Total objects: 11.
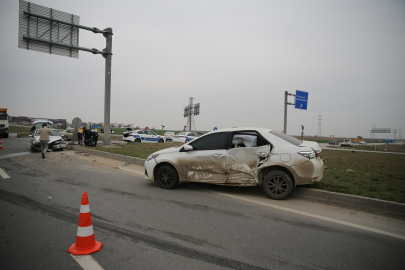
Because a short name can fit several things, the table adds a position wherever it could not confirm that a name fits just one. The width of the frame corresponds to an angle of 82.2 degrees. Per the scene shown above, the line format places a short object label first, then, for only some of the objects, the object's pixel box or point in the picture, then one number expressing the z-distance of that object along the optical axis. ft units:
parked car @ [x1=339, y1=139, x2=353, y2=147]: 155.59
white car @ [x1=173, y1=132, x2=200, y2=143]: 99.50
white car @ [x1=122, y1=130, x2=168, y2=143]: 76.27
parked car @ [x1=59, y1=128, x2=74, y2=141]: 84.74
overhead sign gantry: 40.40
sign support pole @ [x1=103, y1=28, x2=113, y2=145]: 46.70
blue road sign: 68.49
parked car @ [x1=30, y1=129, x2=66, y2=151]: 46.09
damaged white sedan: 16.48
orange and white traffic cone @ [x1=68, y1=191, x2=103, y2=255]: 9.47
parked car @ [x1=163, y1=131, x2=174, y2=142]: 90.82
